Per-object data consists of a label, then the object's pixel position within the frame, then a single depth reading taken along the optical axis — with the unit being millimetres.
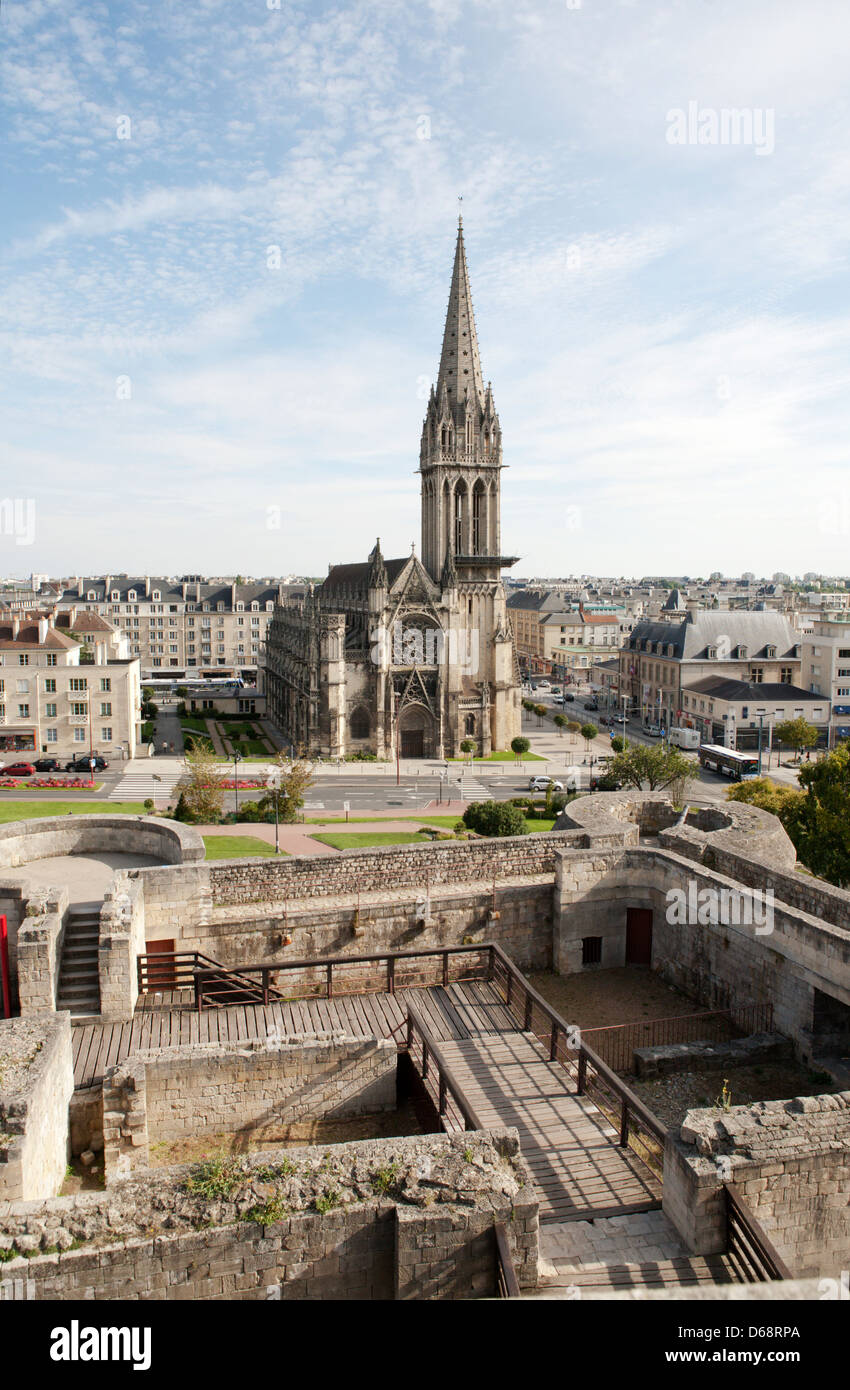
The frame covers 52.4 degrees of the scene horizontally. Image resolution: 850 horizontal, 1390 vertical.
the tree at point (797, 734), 63738
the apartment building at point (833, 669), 71562
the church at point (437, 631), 63344
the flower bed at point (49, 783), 50250
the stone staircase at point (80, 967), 14594
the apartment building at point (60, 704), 59219
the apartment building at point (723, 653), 76712
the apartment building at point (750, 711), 68375
